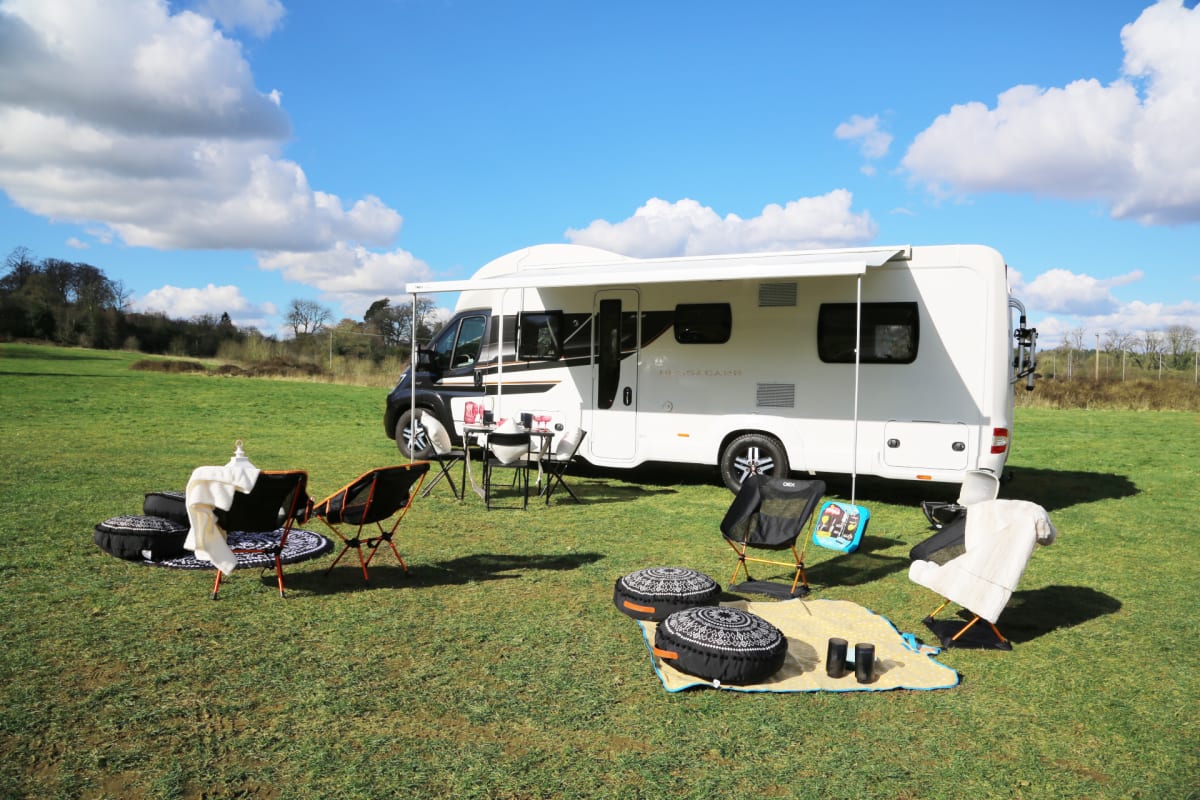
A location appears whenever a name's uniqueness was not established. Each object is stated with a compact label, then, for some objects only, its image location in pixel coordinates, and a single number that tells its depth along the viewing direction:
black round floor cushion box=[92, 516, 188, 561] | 5.36
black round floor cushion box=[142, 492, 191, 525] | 5.66
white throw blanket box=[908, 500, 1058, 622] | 4.31
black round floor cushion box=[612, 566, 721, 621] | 4.53
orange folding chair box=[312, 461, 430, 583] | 5.01
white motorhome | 7.55
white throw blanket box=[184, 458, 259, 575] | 4.54
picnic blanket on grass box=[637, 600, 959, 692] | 3.77
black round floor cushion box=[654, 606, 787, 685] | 3.69
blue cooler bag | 5.96
